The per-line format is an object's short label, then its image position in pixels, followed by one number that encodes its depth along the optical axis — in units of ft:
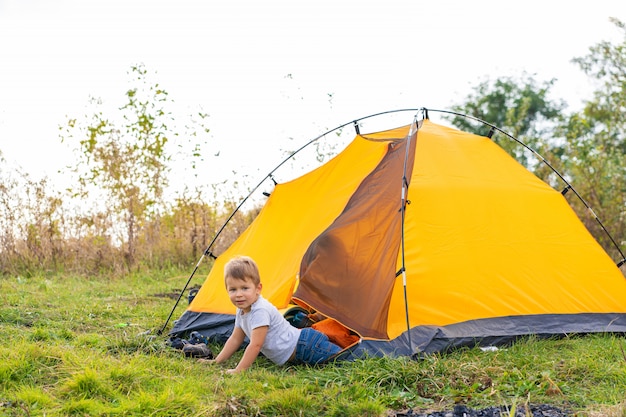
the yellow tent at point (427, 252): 14.71
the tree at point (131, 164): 30.53
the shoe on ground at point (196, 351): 14.32
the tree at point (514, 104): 97.30
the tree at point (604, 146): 34.35
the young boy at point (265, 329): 13.44
